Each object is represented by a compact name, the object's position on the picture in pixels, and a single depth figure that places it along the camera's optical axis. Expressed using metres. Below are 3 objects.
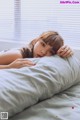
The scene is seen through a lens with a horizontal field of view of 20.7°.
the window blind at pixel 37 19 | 1.91
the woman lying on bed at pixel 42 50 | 1.22
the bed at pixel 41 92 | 0.77
